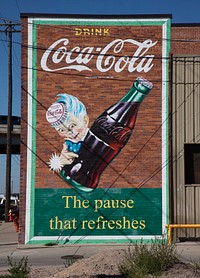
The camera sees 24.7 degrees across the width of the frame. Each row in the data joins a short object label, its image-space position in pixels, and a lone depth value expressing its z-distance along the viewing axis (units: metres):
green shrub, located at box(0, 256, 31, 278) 8.65
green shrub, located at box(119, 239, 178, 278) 8.55
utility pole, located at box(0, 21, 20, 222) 30.12
